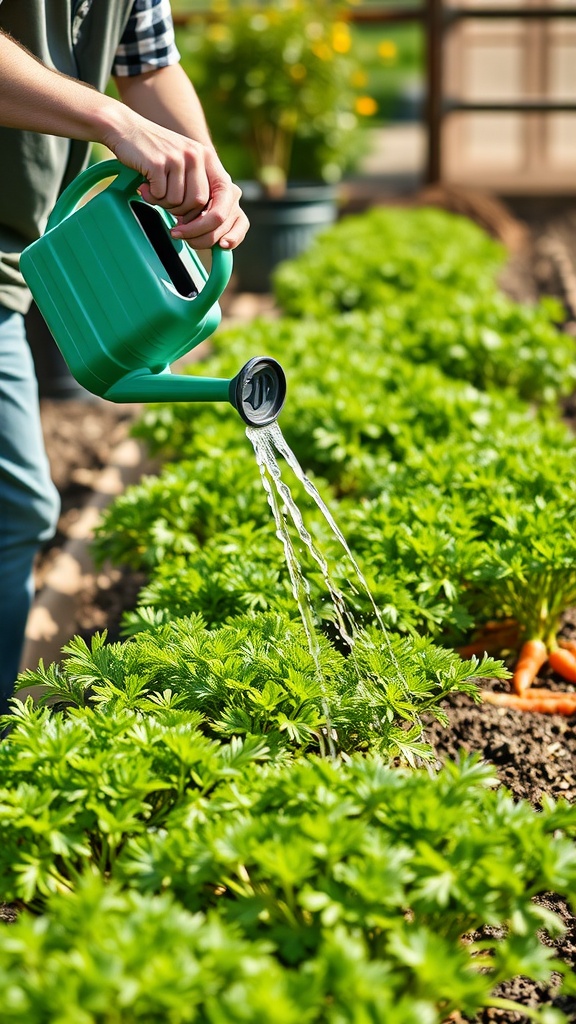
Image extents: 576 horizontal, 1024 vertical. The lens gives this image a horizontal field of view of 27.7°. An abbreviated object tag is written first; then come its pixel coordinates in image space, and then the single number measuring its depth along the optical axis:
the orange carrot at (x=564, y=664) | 2.79
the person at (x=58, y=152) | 1.91
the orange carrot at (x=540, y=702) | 2.70
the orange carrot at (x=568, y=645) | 2.89
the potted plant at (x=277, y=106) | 7.45
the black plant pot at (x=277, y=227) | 7.35
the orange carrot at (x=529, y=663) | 2.71
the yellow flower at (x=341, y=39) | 7.78
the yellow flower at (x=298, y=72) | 7.47
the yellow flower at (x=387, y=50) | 8.53
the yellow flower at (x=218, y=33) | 7.70
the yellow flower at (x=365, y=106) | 8.38
